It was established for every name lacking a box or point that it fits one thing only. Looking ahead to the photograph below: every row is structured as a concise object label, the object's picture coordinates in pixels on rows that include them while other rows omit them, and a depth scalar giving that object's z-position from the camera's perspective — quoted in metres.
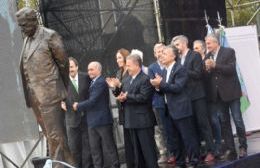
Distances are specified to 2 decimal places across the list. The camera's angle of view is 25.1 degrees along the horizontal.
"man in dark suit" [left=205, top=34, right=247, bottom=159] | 8.87
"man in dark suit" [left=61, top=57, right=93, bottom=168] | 9.06
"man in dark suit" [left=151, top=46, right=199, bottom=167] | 8.30
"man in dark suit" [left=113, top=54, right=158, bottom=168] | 8.23
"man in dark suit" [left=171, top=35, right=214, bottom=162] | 8.71
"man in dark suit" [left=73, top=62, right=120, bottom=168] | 8.75
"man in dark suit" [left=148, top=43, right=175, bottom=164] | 8.95
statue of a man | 6.74
